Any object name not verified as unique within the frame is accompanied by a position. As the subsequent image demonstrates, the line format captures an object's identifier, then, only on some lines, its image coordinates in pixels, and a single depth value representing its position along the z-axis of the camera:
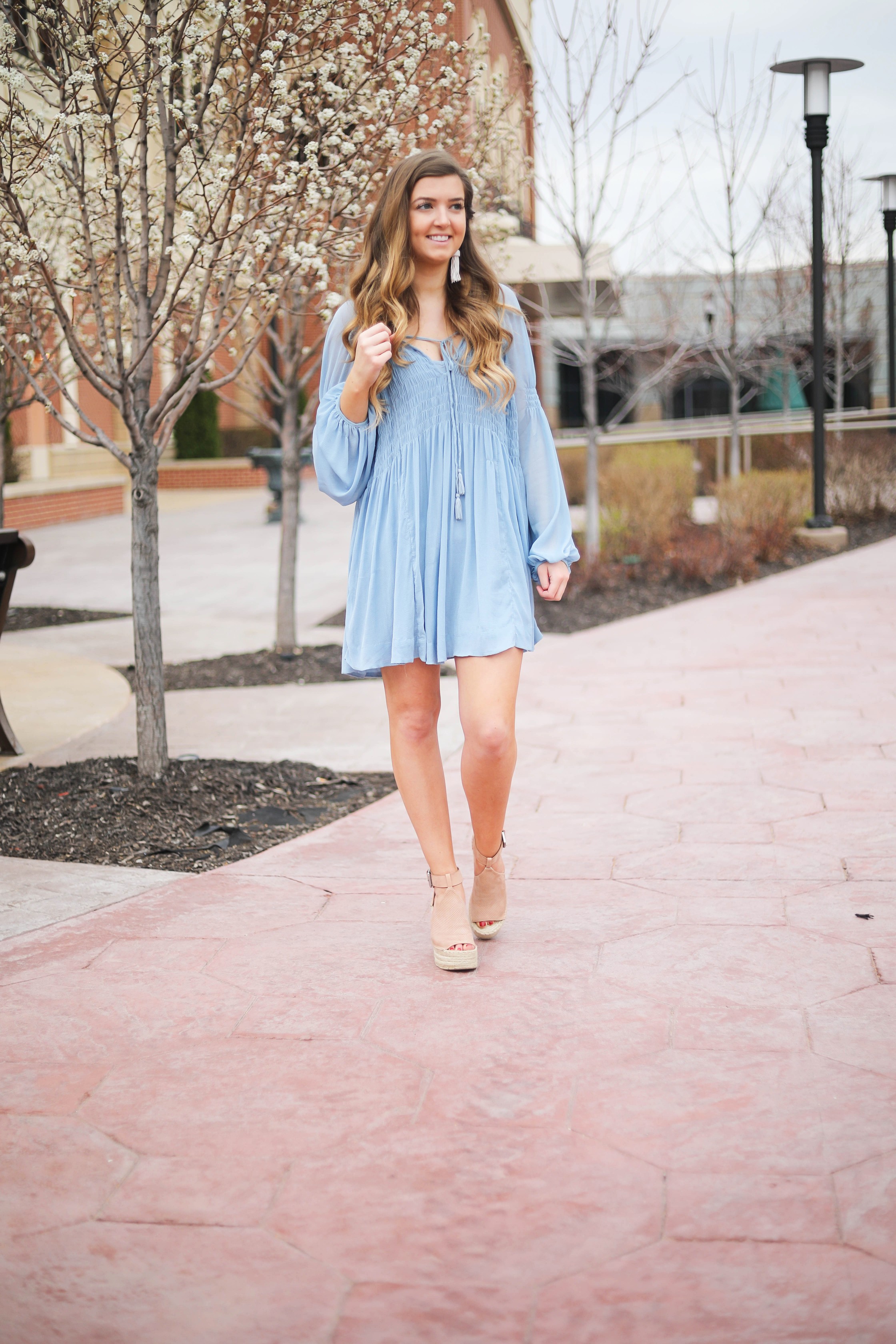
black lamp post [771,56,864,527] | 12.13
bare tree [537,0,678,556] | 10.05
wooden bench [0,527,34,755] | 5.49
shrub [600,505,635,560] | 11.68
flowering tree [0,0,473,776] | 4.31
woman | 3.12
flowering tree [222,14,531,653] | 4.87
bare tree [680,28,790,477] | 13.54
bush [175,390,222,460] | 26.98
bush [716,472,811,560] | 12.05
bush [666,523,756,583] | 10.90
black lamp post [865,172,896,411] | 17.30
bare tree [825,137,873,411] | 19.06
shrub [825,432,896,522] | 14.70
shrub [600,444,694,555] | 11.77
